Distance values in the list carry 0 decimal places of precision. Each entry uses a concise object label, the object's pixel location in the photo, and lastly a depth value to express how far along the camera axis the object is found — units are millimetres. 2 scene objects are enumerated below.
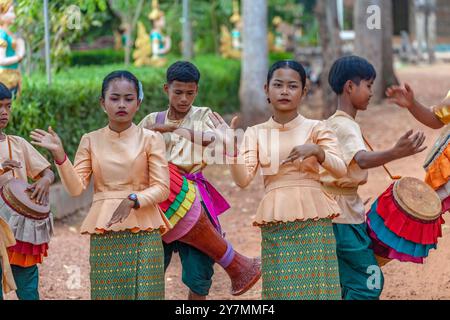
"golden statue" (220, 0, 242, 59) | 24516
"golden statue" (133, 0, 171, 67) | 18734
